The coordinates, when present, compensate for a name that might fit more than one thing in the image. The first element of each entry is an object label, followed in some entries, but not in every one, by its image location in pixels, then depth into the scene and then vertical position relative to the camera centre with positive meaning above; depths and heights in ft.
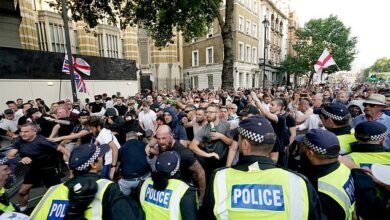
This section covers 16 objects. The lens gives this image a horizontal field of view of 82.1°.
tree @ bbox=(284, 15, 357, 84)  123.03 +21.13
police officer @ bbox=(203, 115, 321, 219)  4.74 -2.35
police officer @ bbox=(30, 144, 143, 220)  5.78 -3.08
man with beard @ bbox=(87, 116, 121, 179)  12.38 -3.30
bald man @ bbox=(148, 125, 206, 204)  10.29 -3.45
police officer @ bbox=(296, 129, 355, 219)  5.48 -2.46
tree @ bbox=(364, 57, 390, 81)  350.91 +23.92
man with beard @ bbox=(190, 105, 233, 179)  12.53 -3.46
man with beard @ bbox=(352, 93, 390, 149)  12.20 -1.69
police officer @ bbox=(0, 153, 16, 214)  6.55 -3.10
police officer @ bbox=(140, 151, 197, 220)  6.70 -3.47
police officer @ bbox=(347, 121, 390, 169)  7.14 -2.14
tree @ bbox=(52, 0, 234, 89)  44.04 +14.59
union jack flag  35.14 +2.18
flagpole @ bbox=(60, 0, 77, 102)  27.40 +4.95
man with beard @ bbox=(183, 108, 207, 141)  14.21 -2.36
